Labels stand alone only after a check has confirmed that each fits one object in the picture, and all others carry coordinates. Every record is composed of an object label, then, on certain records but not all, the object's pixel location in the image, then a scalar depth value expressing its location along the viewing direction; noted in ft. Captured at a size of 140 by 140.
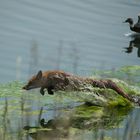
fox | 49.24
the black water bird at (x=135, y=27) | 92.96
